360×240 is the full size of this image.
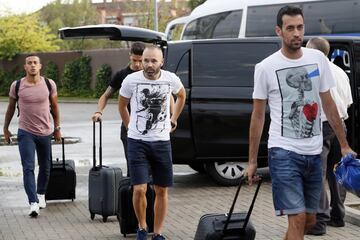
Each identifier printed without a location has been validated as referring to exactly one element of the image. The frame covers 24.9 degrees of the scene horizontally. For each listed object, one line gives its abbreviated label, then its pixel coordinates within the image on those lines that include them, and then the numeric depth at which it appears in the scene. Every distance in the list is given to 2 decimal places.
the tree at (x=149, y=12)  51.91
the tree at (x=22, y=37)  50.69
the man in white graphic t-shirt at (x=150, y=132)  7.05
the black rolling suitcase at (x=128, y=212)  7.56
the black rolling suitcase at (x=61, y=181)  9.59
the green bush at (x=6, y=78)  49.16
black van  10.43
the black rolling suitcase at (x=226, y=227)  5.70
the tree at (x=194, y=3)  48.51
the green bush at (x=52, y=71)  46.31
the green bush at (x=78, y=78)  44.28
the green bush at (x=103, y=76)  42.06
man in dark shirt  8.02
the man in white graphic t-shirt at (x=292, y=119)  5.40
